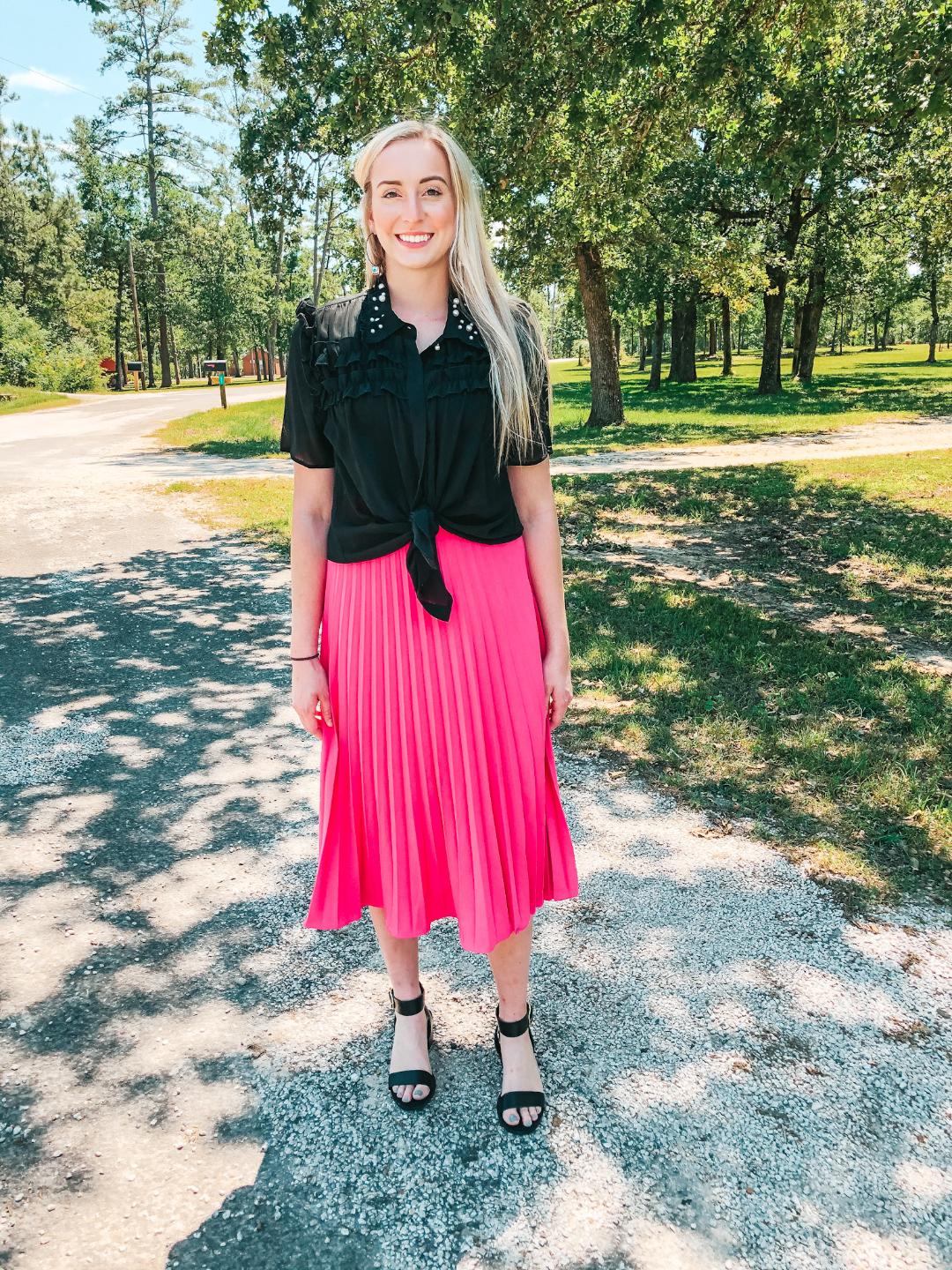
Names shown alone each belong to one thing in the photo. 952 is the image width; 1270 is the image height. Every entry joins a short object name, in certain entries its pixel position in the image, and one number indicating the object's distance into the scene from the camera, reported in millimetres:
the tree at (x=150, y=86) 36750
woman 1964
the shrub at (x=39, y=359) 36719
